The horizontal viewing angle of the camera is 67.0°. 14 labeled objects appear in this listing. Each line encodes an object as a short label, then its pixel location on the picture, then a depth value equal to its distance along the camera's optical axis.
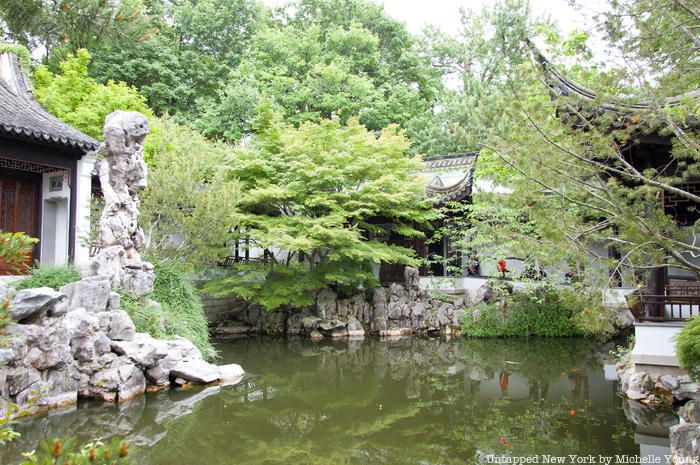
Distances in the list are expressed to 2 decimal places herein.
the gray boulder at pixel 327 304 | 12.89
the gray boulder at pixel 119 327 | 7.27
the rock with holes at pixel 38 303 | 5.92
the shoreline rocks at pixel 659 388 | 6.63
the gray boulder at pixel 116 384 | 6.77
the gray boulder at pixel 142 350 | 7.17
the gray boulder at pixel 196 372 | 7.65
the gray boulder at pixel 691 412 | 4.72
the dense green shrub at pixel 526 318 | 12.78
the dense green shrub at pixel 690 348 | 5.53
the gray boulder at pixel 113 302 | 7.53
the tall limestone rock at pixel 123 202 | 8.30
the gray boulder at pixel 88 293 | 7.21
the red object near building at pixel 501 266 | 13.03
